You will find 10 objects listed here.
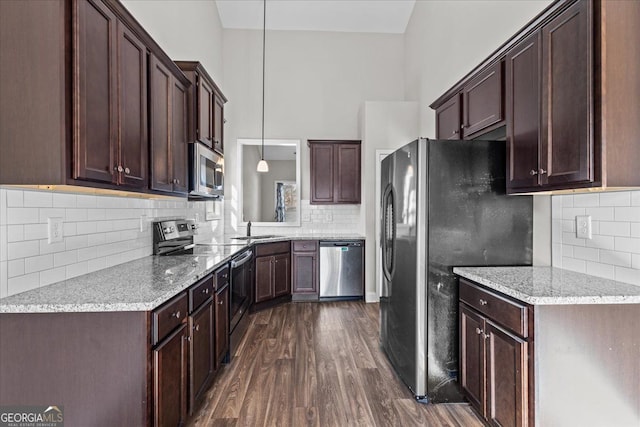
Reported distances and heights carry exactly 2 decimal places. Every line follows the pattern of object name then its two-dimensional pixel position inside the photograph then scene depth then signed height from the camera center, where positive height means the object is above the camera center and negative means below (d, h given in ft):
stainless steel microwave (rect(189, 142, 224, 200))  8.89 +1.16
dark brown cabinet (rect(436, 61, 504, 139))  7.30 +2.63
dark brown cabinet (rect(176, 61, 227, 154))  9.00 +3.06
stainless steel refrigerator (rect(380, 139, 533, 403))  7.08 -0.44
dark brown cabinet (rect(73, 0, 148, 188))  4.61 +1.79
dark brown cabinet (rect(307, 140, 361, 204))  16.02 +1.76
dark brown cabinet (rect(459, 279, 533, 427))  5.16 -2.45
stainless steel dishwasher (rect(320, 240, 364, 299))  14.98 -2.50
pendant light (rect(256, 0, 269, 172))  15.26 +8.22
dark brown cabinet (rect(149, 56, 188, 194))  6.88 +1.86
